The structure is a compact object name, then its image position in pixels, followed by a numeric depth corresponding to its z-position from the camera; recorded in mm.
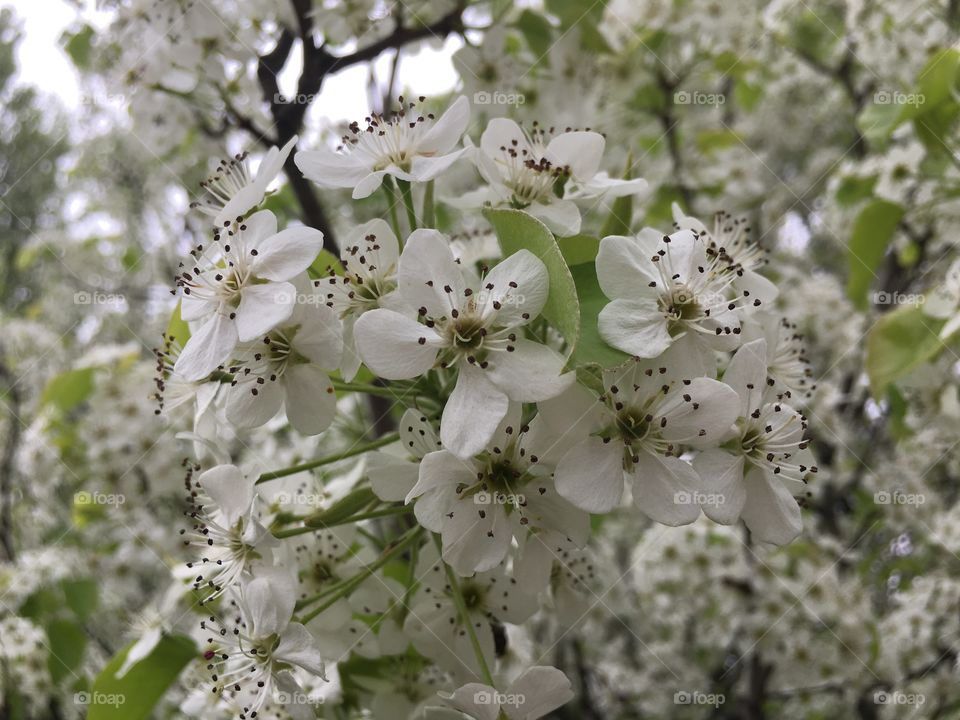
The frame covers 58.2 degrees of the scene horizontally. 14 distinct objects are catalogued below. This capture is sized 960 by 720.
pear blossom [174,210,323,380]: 102
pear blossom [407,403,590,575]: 100
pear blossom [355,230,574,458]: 95
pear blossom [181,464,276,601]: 112
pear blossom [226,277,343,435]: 106
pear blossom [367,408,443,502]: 110
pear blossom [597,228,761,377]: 98
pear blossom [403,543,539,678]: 120
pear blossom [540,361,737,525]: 98
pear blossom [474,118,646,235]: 119
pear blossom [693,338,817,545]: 103
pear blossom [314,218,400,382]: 109
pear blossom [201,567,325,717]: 107
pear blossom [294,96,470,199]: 112
